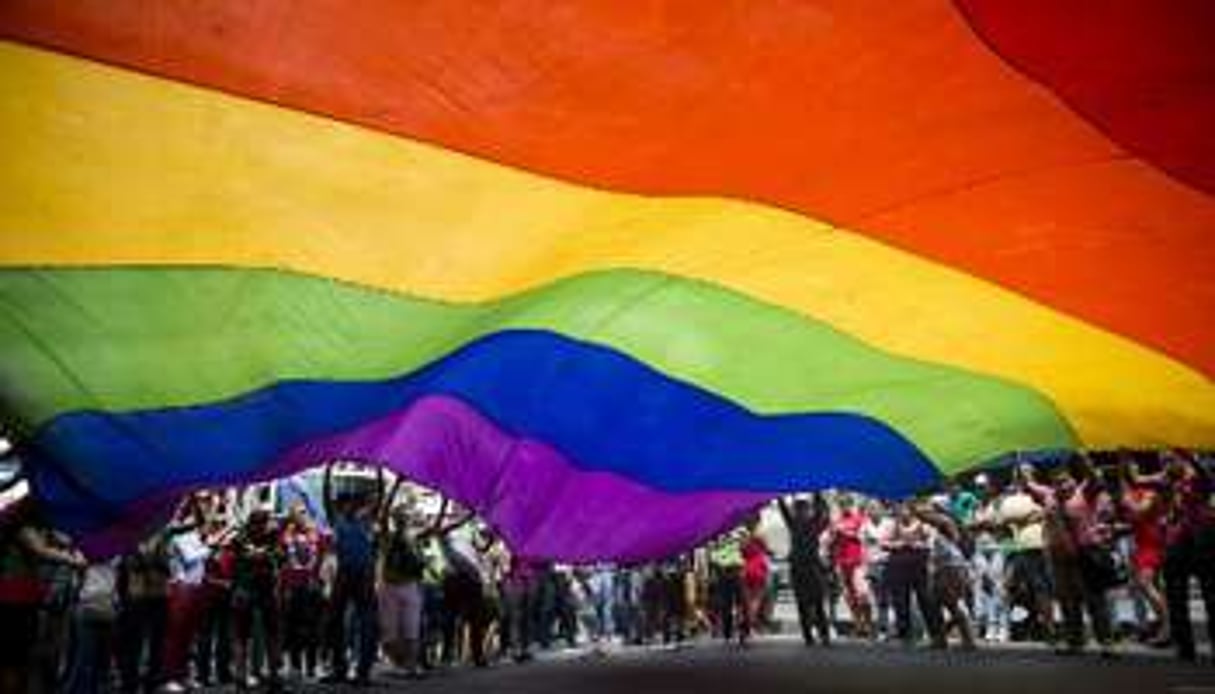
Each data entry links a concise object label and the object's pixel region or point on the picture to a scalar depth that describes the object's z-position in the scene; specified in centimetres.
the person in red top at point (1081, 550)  1184
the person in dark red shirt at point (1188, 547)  1060
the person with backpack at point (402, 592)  1200
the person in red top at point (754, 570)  1625
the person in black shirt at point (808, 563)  1442
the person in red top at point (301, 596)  1167
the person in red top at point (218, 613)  1102
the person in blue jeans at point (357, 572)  1094
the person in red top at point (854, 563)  1511
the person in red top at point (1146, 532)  1145
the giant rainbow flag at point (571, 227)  357
